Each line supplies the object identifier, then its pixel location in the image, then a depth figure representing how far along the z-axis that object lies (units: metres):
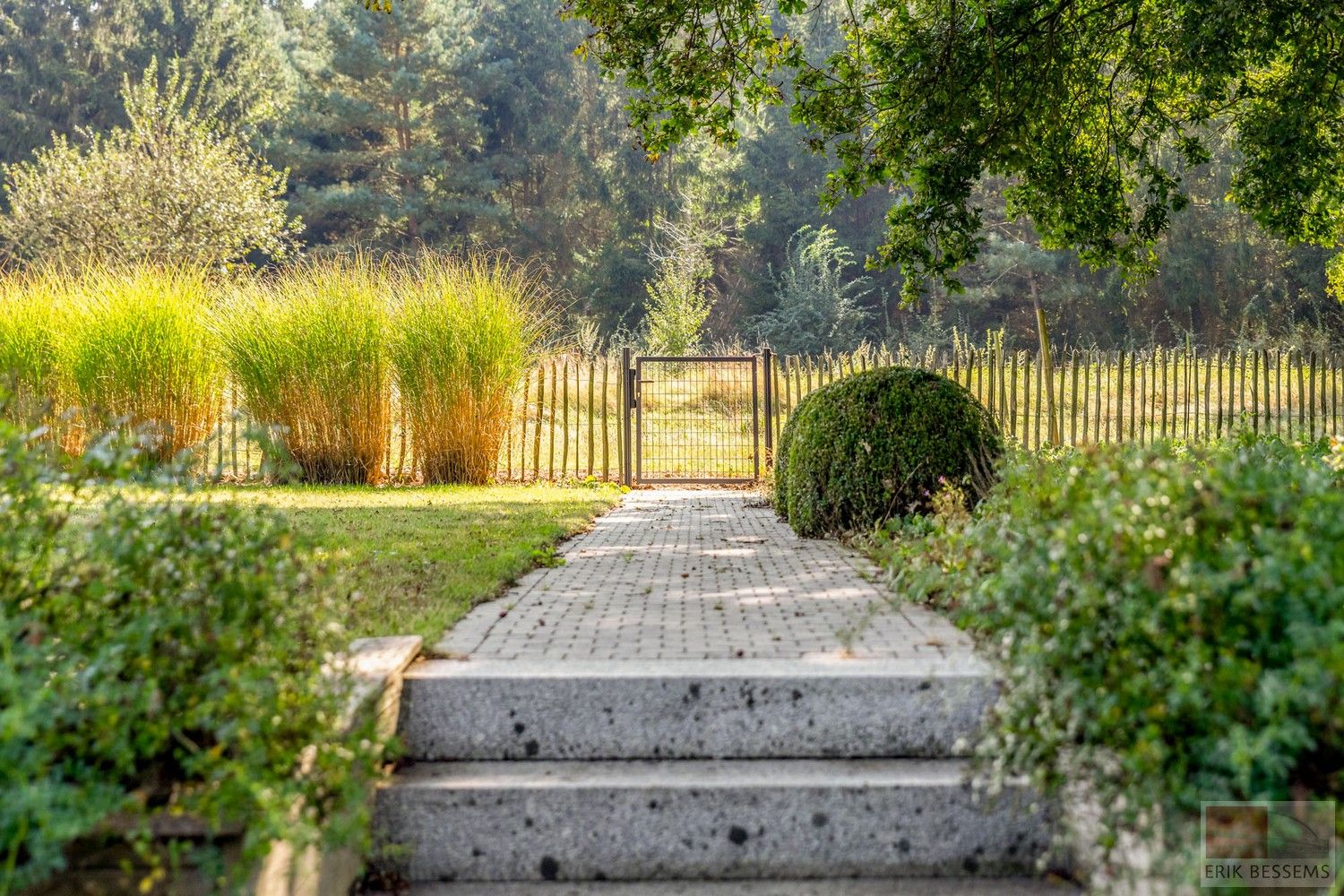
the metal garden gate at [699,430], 12.95
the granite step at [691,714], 3.11
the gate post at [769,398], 12.73
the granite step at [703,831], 2.79
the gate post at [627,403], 12.90
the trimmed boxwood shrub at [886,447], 6.35
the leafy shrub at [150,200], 20.52
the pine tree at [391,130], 31.27
